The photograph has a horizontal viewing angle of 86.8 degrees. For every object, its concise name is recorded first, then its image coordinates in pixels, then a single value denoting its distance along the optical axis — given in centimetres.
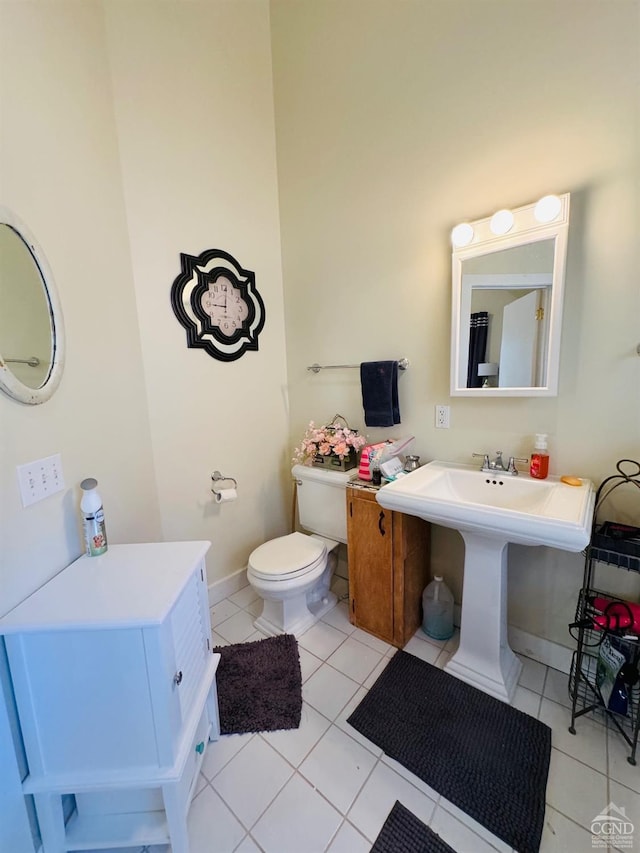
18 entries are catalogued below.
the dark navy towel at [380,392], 174
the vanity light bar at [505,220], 124
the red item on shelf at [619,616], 113
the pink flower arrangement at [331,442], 183
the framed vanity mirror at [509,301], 129
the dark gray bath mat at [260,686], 133
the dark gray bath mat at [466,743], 104
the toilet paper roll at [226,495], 188
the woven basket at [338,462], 187
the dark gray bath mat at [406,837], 95
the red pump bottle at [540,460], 137
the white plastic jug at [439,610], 169
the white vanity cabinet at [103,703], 84
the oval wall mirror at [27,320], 92
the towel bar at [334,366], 177
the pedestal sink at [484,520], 114
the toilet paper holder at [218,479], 195
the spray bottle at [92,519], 111
